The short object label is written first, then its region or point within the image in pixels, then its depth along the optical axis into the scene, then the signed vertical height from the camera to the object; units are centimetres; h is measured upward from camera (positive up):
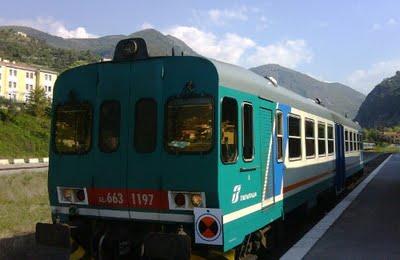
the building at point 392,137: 12158 +287
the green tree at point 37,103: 7250 +692
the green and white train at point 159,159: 617 -9
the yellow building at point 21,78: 10275 +1561
